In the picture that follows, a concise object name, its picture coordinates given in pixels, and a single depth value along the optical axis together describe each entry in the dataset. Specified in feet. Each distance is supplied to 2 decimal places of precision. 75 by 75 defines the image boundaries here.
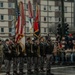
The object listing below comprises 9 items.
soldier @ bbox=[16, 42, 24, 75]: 62.03
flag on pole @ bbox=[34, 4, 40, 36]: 73.29
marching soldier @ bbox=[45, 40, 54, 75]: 63.91
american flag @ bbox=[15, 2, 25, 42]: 63.98
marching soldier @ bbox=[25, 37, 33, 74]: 64.39
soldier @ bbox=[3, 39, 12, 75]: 60.59
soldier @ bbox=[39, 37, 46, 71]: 64.54
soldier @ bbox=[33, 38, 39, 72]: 64.90
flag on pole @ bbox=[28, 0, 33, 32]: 74.66
